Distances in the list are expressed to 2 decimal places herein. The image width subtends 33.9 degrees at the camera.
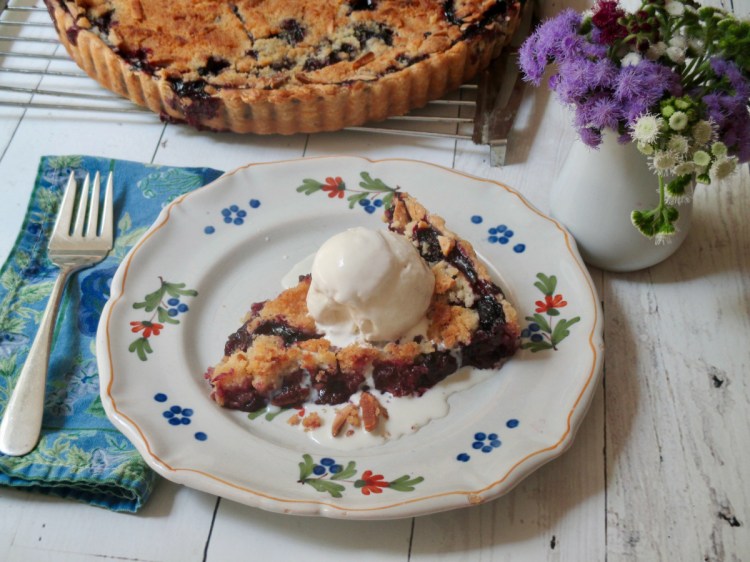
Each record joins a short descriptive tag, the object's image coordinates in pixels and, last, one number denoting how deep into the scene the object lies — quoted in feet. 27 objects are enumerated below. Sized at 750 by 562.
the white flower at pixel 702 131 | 1.69
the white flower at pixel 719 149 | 1.68
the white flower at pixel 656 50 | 1.72
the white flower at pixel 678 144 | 1.69
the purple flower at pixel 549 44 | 1.76
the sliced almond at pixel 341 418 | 1.78
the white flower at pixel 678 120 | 1.67
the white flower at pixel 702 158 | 1.68
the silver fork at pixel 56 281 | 1.80
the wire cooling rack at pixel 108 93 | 2.24
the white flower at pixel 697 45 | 1.73
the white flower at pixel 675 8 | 1.75
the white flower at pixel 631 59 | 1.72
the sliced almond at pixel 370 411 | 1.77
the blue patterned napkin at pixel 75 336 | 1.75
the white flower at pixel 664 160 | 1.70
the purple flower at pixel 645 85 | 1.70
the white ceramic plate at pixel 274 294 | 1.70
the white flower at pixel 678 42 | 1.72
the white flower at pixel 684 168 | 1.69
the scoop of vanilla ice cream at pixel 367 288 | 1.82
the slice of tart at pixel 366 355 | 1.82
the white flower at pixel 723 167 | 1.69
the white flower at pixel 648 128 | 1.68
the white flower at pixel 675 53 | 1.72
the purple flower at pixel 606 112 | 1.74
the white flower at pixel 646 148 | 1.70
